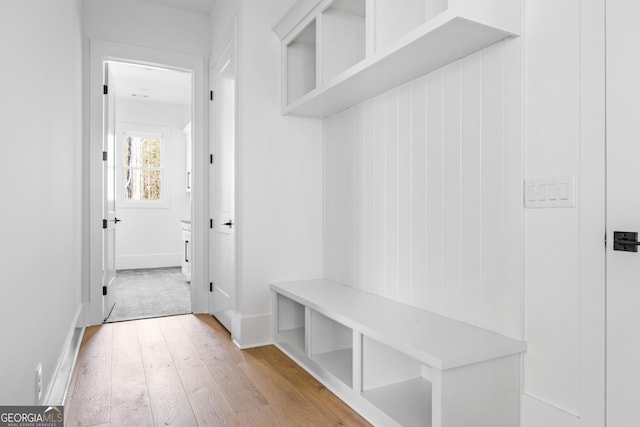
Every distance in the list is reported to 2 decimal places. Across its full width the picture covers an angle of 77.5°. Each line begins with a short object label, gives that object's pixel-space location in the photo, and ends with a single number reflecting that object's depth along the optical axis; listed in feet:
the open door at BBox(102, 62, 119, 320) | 11.53
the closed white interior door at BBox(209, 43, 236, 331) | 10.41
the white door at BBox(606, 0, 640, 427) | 4.10
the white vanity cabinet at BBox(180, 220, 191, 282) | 18.53
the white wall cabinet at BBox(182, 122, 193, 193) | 23.36
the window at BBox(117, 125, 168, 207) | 21.96
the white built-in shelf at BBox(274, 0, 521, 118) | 5.00
